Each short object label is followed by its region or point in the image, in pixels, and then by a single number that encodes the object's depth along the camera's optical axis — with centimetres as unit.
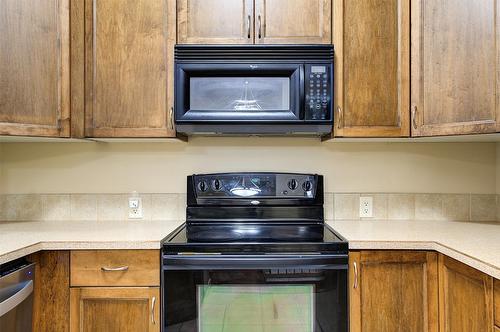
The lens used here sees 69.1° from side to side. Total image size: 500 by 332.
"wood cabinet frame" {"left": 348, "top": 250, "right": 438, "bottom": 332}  142
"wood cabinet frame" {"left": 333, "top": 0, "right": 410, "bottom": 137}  167
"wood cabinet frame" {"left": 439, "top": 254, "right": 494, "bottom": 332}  115
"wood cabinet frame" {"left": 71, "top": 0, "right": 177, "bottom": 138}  168
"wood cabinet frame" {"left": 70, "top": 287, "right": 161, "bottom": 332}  142
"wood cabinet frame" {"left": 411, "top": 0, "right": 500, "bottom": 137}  158
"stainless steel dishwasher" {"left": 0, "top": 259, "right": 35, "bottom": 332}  122
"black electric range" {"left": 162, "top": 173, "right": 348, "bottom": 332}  141
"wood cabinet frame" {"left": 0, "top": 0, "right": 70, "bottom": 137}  165
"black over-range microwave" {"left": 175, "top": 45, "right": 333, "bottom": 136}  166
